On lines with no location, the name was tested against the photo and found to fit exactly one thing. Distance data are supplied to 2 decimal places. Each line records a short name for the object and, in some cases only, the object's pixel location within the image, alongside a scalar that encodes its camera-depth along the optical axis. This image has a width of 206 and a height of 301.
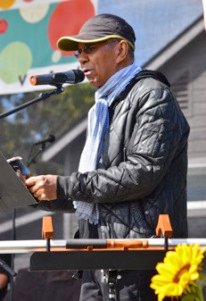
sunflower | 3.58
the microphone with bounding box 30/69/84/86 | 5.87
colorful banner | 9.45
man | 5.08
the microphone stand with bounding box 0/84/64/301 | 6.21
